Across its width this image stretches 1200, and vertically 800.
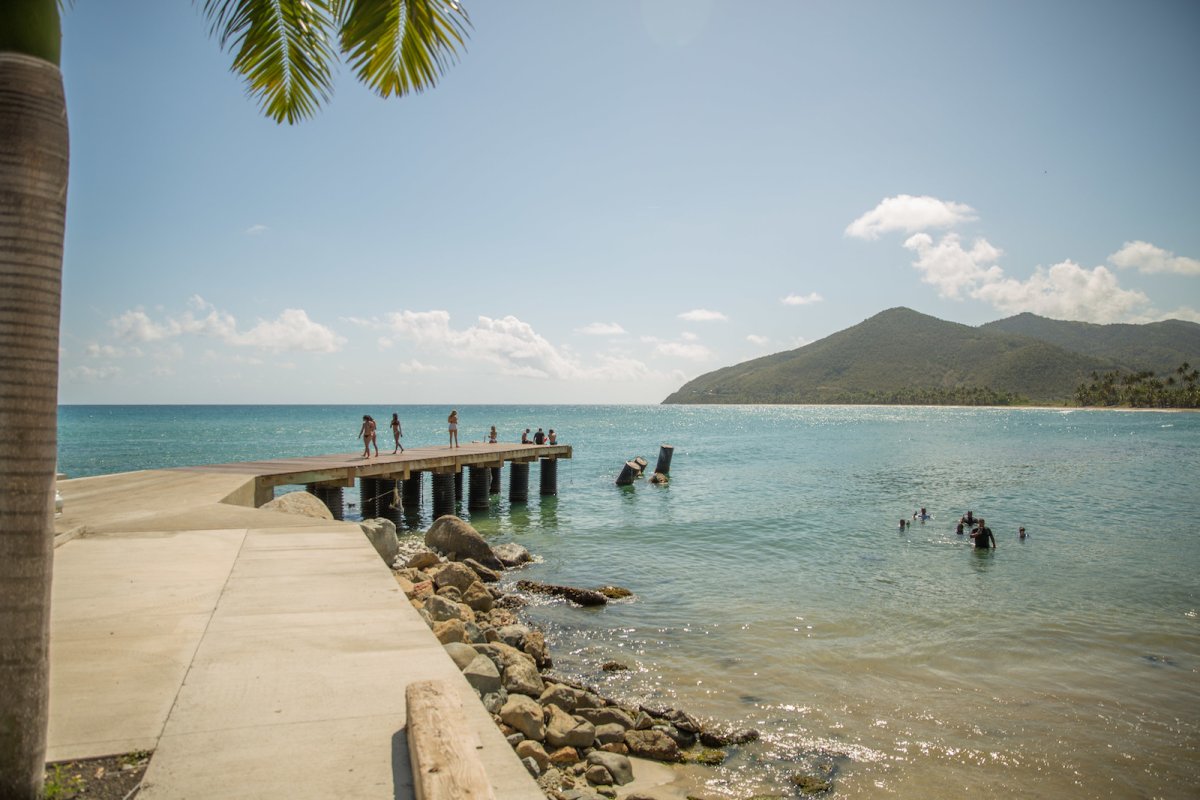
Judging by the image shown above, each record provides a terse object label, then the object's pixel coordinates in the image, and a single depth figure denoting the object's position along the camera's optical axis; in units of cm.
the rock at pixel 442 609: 979
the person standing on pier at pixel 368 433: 2256
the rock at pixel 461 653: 725
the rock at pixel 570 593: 1338
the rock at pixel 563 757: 671
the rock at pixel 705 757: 736
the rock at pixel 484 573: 1512
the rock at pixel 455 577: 1265
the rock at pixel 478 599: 1191
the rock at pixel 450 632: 850
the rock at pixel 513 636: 979
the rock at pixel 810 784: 689
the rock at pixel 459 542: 1645
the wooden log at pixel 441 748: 302
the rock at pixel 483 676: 692
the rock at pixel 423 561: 1415
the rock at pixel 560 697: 775
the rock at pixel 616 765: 665
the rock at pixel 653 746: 735
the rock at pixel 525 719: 686
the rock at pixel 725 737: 773
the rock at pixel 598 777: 652
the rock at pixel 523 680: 788
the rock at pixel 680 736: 769
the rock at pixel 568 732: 698
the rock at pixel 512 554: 1689
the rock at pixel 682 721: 788
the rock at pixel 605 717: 776
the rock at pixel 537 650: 963
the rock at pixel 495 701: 700
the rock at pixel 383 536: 1105
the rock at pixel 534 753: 641
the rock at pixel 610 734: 738
